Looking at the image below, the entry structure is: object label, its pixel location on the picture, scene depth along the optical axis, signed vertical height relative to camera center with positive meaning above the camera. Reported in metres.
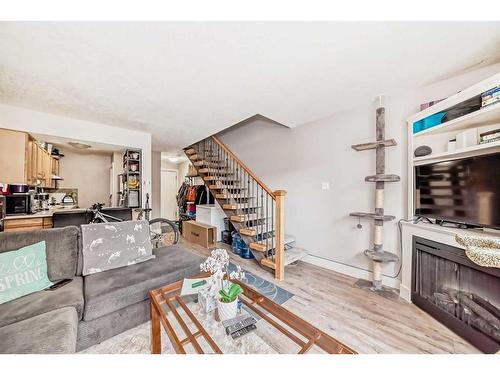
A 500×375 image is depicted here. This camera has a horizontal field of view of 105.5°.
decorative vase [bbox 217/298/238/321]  1.14 -0.73
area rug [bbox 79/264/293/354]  1.03 -1.14
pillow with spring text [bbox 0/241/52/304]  1.26 -0.60
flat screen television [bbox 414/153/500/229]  1.45 -0.02
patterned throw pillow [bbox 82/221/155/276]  1.72 -0.57
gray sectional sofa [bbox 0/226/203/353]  0.98 -0.76
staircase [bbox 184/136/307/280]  2.51 -0.24
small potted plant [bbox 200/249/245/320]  1.14 -0.64
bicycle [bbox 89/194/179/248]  2.49 -0.51
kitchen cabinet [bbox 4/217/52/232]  2.47 -0.49
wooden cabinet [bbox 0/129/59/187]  2.42 +0.40
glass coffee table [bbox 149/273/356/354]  0.92 -0.79
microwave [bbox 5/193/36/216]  2.53 -0.22
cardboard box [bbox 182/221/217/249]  3.89 -0.99
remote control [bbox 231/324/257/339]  1.03 -0.80
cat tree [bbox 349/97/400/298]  2.13 -0.31
